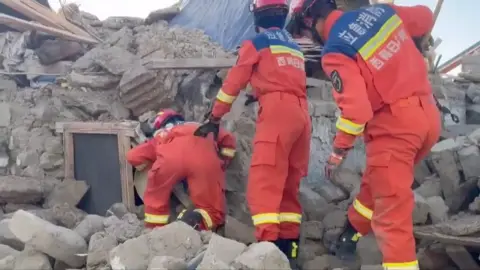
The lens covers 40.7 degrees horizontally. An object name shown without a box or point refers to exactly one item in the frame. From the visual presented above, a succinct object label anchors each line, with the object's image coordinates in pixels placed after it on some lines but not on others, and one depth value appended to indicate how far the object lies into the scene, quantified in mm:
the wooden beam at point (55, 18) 7168
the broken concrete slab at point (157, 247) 3566
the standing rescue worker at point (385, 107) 3713
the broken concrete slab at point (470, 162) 5145
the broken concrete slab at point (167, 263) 3297
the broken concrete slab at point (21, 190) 5566
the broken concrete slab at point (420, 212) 4629
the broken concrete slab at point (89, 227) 4457
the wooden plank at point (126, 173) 5547
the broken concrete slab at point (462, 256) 4062
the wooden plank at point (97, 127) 5559
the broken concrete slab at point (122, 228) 4230
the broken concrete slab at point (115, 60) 6316
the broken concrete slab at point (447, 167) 5203
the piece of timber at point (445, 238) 3934
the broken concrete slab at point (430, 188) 5223
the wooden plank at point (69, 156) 5879
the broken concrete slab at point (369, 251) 4508
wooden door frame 5551
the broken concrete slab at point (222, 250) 3320
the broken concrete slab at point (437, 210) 4645
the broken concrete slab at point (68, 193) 5648
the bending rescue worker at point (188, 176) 4996
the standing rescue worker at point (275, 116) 4547
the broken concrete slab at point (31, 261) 3842
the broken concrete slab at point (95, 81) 6359
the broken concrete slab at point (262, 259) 3176
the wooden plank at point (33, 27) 6770
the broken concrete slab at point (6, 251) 4191
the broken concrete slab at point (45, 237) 3893
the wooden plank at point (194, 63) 6039
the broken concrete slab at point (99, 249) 3900
